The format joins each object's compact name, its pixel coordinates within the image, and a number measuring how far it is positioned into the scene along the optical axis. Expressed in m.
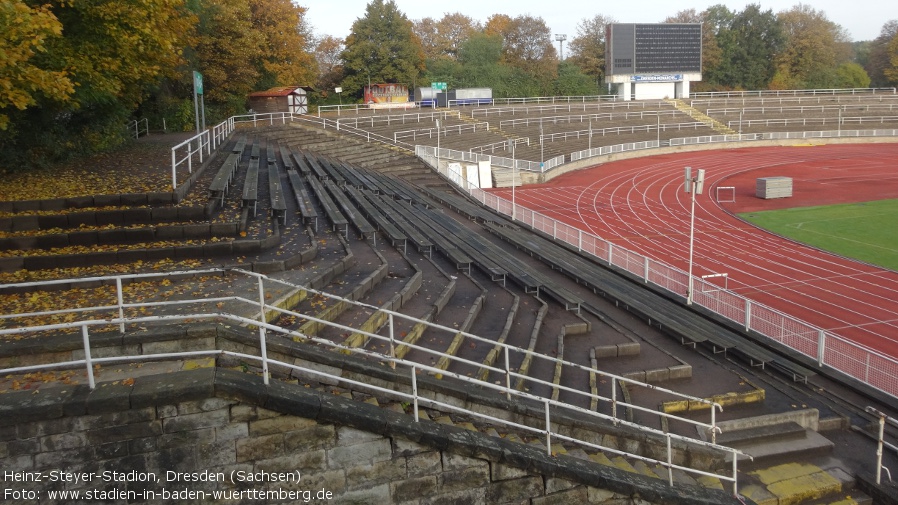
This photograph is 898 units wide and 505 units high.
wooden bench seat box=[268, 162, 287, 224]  15.92
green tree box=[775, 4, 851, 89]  94.06
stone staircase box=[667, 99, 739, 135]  65.50
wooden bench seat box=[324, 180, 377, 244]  16.77
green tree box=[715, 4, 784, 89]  93.25
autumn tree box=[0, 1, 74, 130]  10.34
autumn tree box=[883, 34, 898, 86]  90.74
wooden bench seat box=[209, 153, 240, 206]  15.62
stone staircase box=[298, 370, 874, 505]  7.84
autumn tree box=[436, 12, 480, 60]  94.06
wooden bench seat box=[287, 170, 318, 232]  16.41
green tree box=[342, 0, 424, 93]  69.38
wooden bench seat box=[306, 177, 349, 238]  16.58
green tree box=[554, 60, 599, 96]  82.31
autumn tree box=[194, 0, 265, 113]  41.12
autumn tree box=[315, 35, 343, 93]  87.65
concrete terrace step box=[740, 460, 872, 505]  8.74
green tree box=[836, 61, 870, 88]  94.81
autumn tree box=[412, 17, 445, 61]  90.44
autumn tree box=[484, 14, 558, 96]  89.56
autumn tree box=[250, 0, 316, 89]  52.28
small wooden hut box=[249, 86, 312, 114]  50.50
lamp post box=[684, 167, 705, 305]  16.72
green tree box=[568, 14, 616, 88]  90.44
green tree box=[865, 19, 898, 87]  97.31
